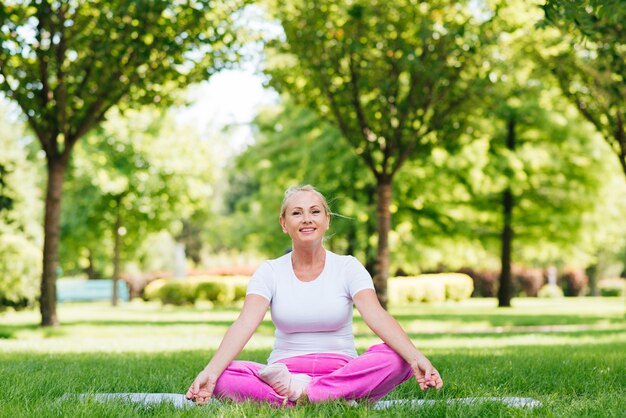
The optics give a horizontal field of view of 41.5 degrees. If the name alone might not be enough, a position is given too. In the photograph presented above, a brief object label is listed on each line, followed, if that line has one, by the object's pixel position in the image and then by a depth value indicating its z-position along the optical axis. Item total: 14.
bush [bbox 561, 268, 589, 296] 52.22
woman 4.87
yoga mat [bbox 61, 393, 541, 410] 5.10
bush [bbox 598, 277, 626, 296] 49.94
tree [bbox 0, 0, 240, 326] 14.82
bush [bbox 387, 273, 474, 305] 34.98
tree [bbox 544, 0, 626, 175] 14.80
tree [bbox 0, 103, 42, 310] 24.50
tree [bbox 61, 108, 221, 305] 31.94
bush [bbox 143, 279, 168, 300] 31.80
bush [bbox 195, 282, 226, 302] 31.02
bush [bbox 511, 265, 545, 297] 49.53
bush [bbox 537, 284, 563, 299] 49.62
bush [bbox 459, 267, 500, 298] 47.81
